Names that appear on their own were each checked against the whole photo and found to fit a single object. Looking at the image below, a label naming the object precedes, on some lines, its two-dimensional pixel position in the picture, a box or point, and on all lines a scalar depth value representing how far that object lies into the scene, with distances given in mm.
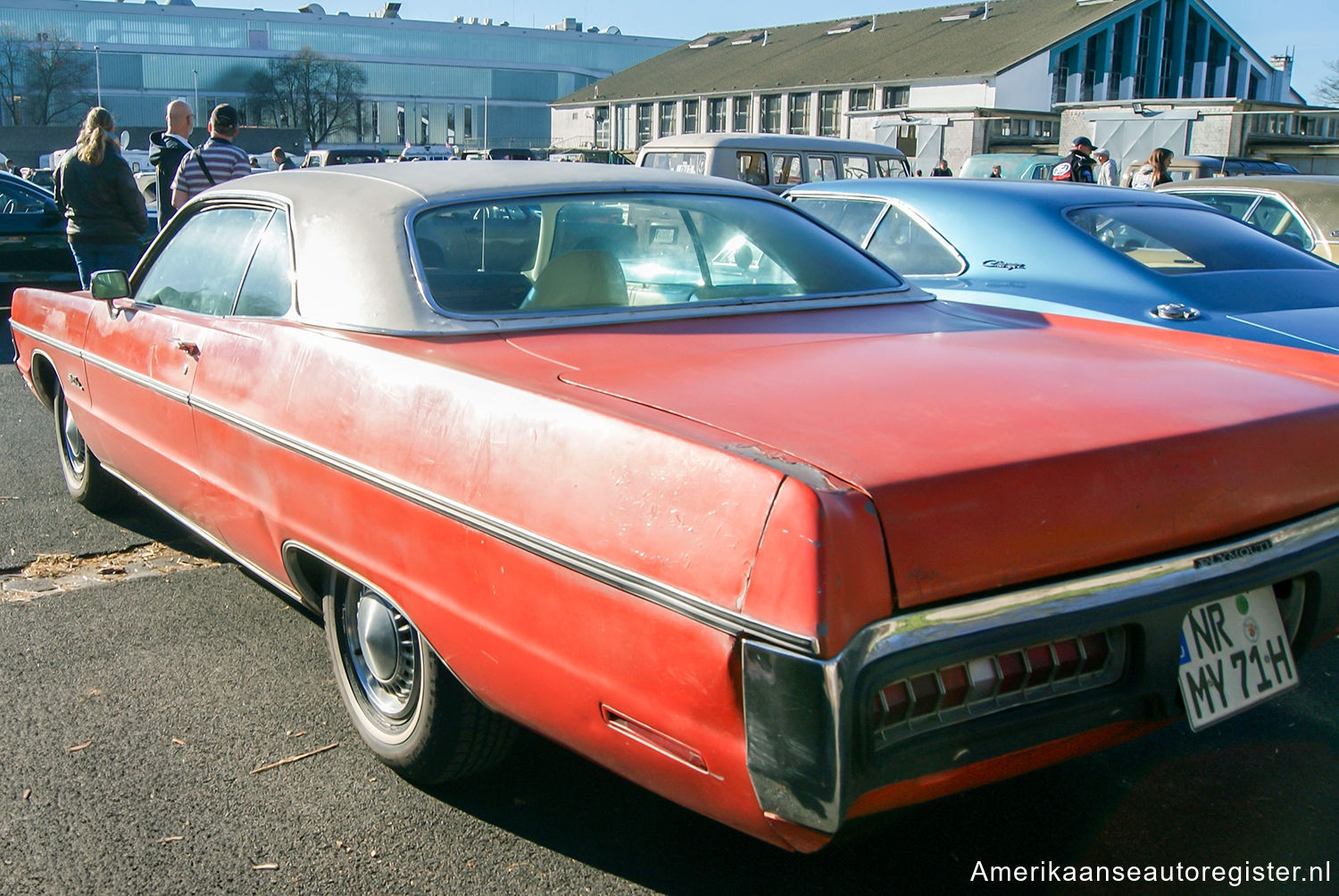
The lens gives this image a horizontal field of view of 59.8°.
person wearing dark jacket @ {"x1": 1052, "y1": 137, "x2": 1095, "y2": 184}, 10930
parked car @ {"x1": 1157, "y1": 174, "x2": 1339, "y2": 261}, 7652
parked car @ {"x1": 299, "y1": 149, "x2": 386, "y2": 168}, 27781
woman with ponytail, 7016
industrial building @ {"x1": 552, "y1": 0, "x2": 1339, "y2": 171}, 29719
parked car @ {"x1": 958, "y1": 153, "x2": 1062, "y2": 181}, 20656
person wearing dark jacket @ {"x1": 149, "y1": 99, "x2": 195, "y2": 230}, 7680
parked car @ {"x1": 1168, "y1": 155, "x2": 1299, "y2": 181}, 18906
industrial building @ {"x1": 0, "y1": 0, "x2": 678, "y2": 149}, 71312
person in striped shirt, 7273
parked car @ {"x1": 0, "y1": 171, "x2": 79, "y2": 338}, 10508
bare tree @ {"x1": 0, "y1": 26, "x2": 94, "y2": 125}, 65688
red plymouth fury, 1738
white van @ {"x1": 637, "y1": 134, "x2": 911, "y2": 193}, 12359
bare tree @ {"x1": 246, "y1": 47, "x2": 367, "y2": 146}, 68875
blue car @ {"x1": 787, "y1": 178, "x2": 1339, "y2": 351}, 4598
